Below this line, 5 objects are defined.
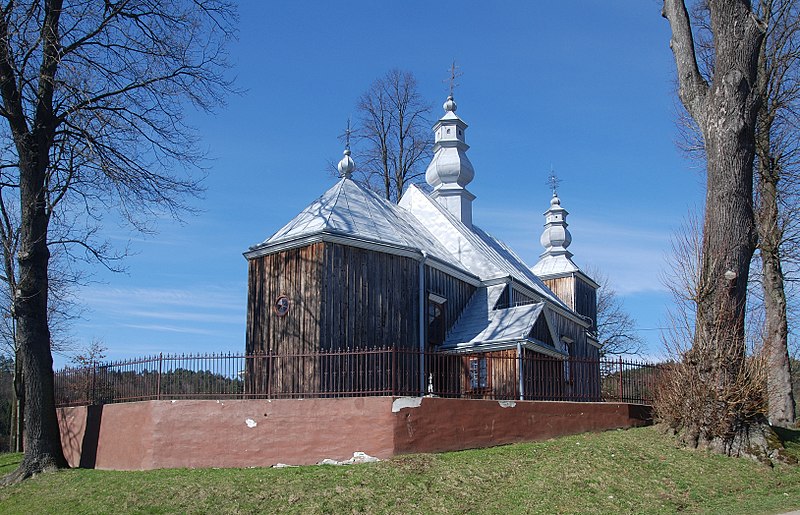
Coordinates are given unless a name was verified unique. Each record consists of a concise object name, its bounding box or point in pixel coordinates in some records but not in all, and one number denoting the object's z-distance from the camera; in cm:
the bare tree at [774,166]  2017
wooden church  1811
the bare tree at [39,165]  1650
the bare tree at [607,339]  4595
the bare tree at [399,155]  3625
